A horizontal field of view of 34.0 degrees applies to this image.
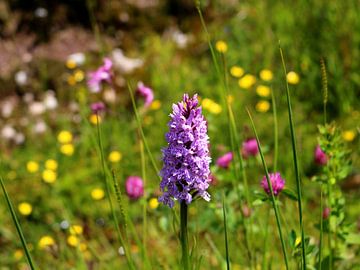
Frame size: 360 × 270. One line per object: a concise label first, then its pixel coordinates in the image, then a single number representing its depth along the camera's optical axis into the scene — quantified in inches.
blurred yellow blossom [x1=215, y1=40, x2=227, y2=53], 139.1
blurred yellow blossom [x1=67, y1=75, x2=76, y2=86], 131.0
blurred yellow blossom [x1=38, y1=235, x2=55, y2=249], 92.3
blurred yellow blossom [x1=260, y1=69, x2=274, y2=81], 128.3
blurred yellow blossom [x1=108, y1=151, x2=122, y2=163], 112.1
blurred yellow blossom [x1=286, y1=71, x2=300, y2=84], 122.0
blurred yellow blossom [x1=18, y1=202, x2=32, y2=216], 104.9
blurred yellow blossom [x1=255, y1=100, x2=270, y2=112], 118.6
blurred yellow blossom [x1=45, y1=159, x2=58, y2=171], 115.2
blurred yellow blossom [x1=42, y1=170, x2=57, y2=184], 109.4
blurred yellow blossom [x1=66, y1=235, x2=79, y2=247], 91.7
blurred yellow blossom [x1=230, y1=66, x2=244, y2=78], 130.8
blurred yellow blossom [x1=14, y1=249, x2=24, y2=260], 97.0
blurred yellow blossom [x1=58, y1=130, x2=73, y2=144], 122.1
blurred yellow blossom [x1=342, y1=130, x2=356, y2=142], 110.2
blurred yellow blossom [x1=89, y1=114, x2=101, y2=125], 119.7
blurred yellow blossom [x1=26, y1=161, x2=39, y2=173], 115.9
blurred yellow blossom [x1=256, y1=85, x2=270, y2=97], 124.3
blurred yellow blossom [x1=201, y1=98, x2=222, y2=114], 116.0
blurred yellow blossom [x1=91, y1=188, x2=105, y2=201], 106.0
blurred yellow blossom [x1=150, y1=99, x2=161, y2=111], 121.0
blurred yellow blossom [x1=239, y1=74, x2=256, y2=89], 127.6
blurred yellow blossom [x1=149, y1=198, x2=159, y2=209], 87.7
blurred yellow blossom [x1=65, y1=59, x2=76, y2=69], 139.3
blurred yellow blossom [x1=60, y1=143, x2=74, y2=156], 119.0
